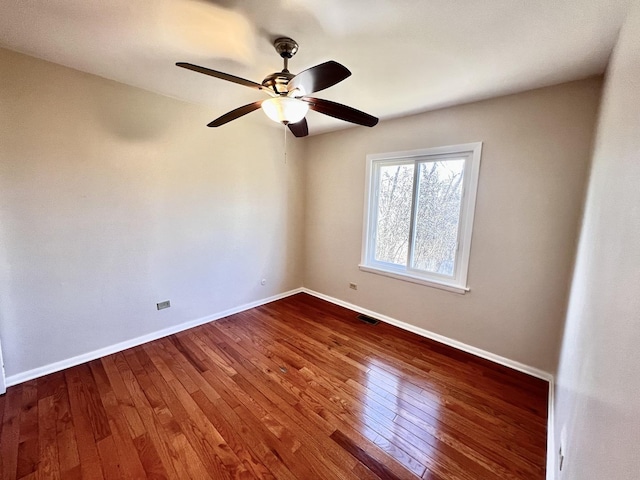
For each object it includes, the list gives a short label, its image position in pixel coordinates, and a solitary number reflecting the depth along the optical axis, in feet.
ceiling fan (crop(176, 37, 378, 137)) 4.56
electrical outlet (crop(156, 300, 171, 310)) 8.85
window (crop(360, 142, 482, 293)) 8.31
